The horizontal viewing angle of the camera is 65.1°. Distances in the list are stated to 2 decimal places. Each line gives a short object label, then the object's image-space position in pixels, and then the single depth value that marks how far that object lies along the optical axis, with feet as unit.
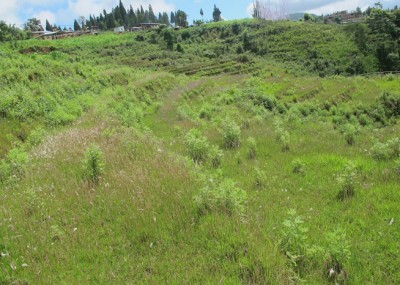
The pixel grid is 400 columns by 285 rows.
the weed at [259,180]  27.35
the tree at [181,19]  558.56
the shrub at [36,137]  36.78
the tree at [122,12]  531.66
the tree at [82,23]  500.98
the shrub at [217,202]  18.04
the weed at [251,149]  38.26
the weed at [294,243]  15.01
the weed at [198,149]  35.55
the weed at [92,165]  23.91
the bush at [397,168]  26.12
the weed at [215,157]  34.33
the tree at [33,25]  413.20
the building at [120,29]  457.35
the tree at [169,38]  317.97
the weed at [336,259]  14.37
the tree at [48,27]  518.91
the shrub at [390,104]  108.27
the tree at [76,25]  516.73
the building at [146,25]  508.37
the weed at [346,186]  23.41
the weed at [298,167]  30.48
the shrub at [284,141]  40.49
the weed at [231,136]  43.39
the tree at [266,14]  495.00
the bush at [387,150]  31.78
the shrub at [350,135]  43.27
